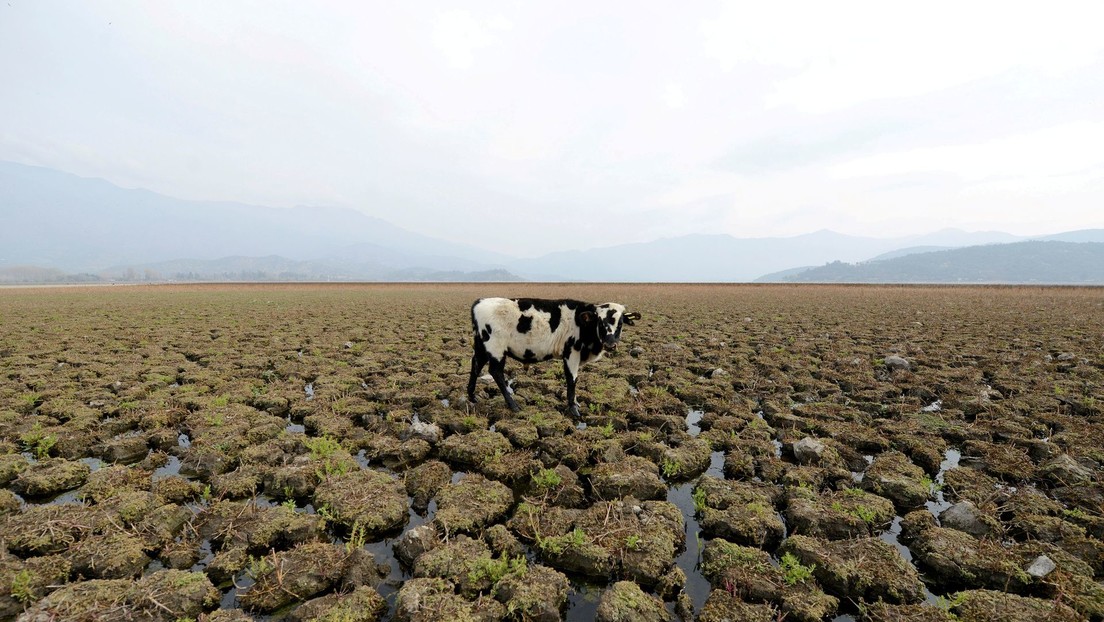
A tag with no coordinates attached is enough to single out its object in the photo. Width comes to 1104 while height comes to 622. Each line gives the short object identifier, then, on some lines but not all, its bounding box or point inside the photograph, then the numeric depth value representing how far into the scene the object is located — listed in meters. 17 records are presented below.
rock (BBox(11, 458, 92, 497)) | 4.87
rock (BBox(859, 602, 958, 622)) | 3.23
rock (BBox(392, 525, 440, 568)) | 3.90
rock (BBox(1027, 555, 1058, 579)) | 3.59
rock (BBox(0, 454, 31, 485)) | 5.09
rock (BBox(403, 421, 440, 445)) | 6.49
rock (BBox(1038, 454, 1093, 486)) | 5.13
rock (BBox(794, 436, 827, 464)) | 5.77
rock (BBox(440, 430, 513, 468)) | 5.91
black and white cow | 7.91
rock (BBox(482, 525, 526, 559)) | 4.00
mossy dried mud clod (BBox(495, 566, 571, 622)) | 3.30
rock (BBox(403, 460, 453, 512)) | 4.92
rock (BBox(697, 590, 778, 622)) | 3.28
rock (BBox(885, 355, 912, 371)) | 10.44
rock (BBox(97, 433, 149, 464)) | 5.73
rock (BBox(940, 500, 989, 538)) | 4.28
